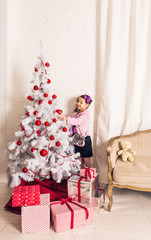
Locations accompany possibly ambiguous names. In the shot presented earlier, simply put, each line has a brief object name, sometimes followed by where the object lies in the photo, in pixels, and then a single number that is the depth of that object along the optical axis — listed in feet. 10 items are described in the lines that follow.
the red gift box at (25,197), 6.30
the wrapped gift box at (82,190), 7.17
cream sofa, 7.21
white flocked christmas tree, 7.60
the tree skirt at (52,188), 7.71
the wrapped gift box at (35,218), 6.25
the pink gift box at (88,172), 7.44
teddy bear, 8.24
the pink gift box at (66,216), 6.31
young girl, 8.73
